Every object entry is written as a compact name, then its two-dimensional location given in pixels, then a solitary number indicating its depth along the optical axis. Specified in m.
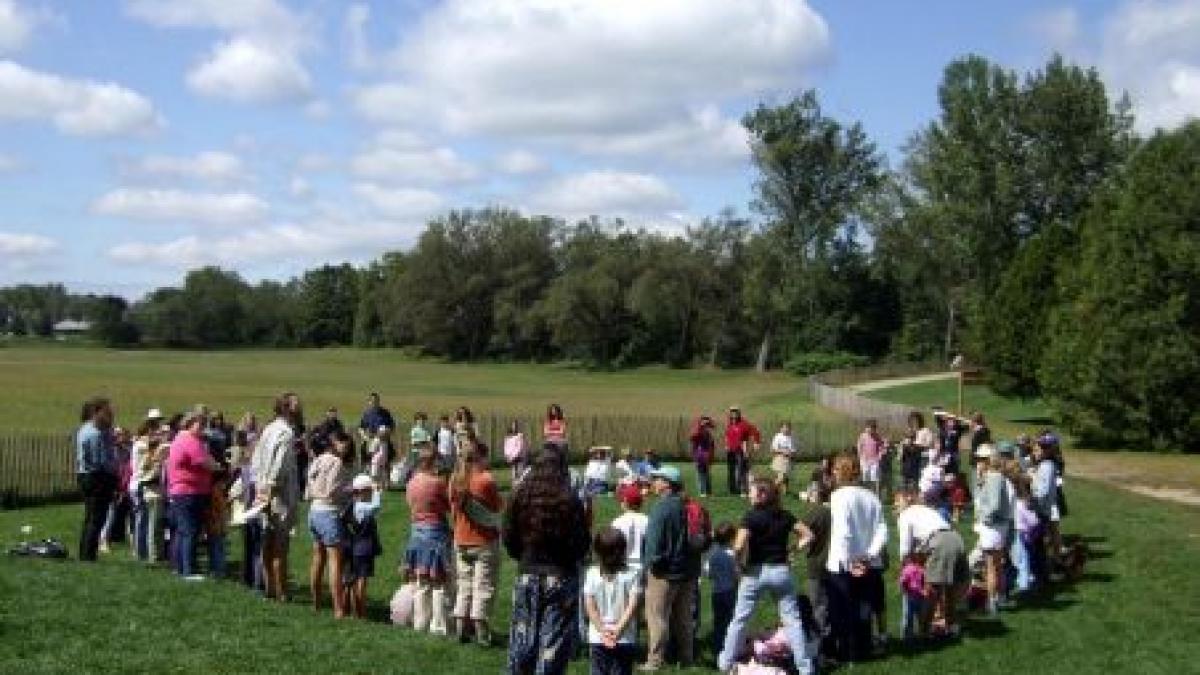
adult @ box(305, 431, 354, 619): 12.90
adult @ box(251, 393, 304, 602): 12.90
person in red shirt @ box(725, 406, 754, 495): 26.30
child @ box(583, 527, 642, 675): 9.19
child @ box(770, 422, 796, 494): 24.75
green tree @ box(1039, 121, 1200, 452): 39.50
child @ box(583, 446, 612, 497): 21.83
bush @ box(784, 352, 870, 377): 85.54
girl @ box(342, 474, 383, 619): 13.16
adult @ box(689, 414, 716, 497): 26.00
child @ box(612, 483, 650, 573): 12.17
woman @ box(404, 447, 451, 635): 12.53
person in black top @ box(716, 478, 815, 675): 11.63
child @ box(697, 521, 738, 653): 12.63
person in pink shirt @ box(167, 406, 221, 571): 13.84
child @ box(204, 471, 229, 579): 14.73
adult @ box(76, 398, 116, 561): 14.57
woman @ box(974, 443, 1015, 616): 14.86
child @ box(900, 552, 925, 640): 13.51
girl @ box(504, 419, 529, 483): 24.80
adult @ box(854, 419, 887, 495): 25.20
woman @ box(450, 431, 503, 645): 11.98
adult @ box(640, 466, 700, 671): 11.70
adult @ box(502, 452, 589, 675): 8.97
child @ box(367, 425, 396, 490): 25.45
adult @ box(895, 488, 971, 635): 13.37
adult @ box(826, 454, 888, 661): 12.52
